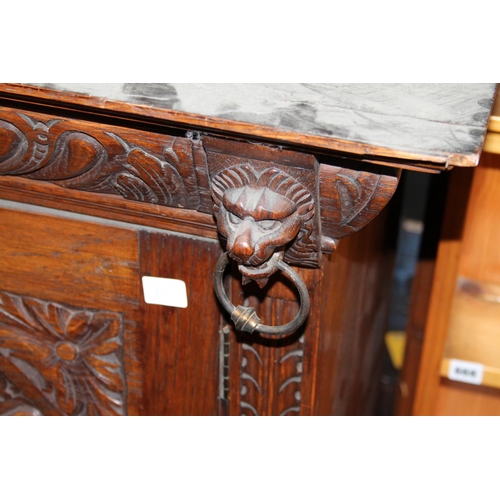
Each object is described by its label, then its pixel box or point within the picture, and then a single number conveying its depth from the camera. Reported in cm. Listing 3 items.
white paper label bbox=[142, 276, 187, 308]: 78
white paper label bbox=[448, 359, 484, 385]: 117
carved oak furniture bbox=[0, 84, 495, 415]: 60
